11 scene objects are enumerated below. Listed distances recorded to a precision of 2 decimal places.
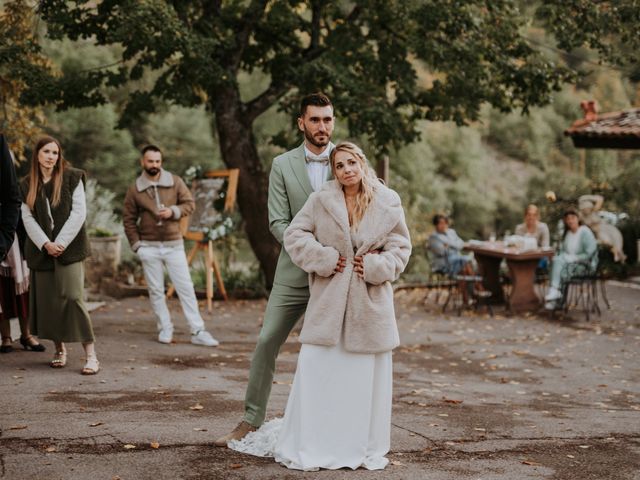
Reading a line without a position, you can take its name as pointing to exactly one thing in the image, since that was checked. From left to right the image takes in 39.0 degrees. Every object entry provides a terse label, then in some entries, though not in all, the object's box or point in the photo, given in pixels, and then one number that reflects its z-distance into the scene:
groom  5.55
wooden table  15.11
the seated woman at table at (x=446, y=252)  16.14
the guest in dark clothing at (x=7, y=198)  5.56
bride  5.14
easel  13.66
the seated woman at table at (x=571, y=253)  14.97
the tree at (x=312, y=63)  13.23
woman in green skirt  8.03
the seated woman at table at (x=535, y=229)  15.88
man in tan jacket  10.22
